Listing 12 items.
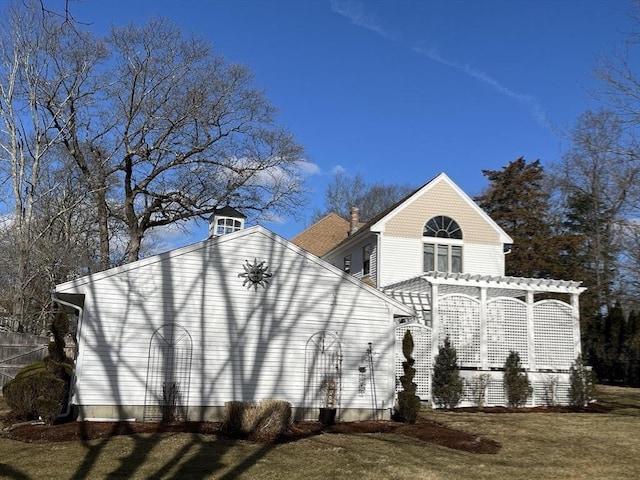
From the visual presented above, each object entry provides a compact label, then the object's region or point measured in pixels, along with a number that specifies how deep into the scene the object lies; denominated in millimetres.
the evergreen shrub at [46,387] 11000
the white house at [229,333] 11852
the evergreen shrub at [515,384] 15984
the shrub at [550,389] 16453
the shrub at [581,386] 16519
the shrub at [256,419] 10516
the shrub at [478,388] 15914
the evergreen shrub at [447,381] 15461
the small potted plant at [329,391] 13109
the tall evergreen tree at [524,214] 30141
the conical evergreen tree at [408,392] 13141
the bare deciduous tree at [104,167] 21406
